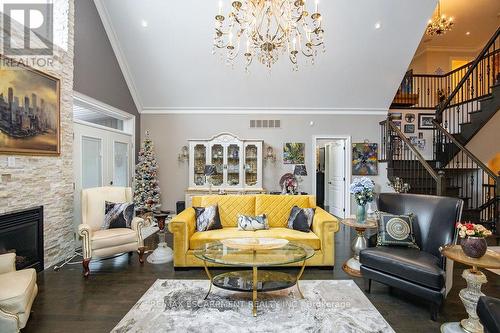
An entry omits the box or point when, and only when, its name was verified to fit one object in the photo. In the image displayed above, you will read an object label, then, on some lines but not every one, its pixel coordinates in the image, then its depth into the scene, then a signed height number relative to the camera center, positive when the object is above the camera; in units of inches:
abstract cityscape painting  124.6 +26.9
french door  177.2 +6.9
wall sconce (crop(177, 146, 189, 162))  282.8 +12.5
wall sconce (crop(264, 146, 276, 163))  280.1 +12.5
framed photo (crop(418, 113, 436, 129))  300.2 +50.7
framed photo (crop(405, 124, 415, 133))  301.4 +42.2
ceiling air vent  281.9 +44.2
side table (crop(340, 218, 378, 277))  141.3 -39.6
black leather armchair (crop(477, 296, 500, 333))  58.0 -30.8
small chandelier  259.8 +132.1
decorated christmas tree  261.9 -11.6
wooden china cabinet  267.4 +2.5
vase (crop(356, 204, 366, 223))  146.7 -23.3
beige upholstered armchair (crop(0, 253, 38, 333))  83.7 -40.2
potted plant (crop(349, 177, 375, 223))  145.1 -13.4
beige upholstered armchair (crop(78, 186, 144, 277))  137.9 -34.0
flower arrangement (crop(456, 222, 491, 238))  89.8 -20.1
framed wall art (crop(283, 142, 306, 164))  281.0 +15.5
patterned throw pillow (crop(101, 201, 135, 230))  157.6 -26.9
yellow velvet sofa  142.2 -30.7
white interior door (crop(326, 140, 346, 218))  286.5 -9.8
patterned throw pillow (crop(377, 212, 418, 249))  122.5 -27.4
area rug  93.7 -52.0
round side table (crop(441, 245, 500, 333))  88.9 -40.1
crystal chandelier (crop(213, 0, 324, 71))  124.6 +71.1
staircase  218.8 +17.6
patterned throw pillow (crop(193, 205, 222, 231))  154.3 -27.8
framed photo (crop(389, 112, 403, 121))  300.5 +54.8
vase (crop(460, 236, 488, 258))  88.4 -24.6
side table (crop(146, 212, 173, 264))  157.5 -47.9
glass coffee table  102.7 -33.7
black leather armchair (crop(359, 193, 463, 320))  100.0 -34.6
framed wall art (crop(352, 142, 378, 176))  279.6 +8.7
